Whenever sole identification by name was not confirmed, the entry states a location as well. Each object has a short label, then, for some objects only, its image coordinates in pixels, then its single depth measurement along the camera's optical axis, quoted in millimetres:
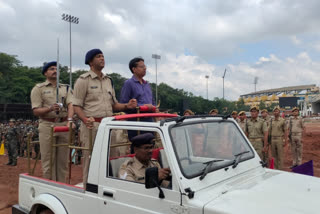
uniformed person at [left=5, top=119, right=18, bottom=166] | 11039
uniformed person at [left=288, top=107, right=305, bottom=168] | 9898
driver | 2617
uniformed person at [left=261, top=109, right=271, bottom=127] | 8773
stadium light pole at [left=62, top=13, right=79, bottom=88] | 25844
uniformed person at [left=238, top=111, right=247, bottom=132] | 8839
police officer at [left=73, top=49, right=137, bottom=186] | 3537
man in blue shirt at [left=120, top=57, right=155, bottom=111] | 4211
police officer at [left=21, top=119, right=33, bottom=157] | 13805
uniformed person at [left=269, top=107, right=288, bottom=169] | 8688
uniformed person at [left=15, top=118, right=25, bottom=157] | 13662
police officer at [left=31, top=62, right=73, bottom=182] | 4086
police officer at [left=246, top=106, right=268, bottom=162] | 8109
